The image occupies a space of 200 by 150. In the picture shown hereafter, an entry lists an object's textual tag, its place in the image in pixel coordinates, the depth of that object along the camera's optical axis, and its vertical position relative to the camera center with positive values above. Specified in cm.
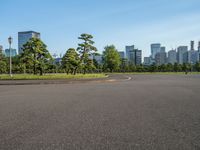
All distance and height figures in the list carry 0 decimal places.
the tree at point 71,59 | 4100 +197
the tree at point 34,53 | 3388 +260
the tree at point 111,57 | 7469 +414
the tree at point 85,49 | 3891 +363
